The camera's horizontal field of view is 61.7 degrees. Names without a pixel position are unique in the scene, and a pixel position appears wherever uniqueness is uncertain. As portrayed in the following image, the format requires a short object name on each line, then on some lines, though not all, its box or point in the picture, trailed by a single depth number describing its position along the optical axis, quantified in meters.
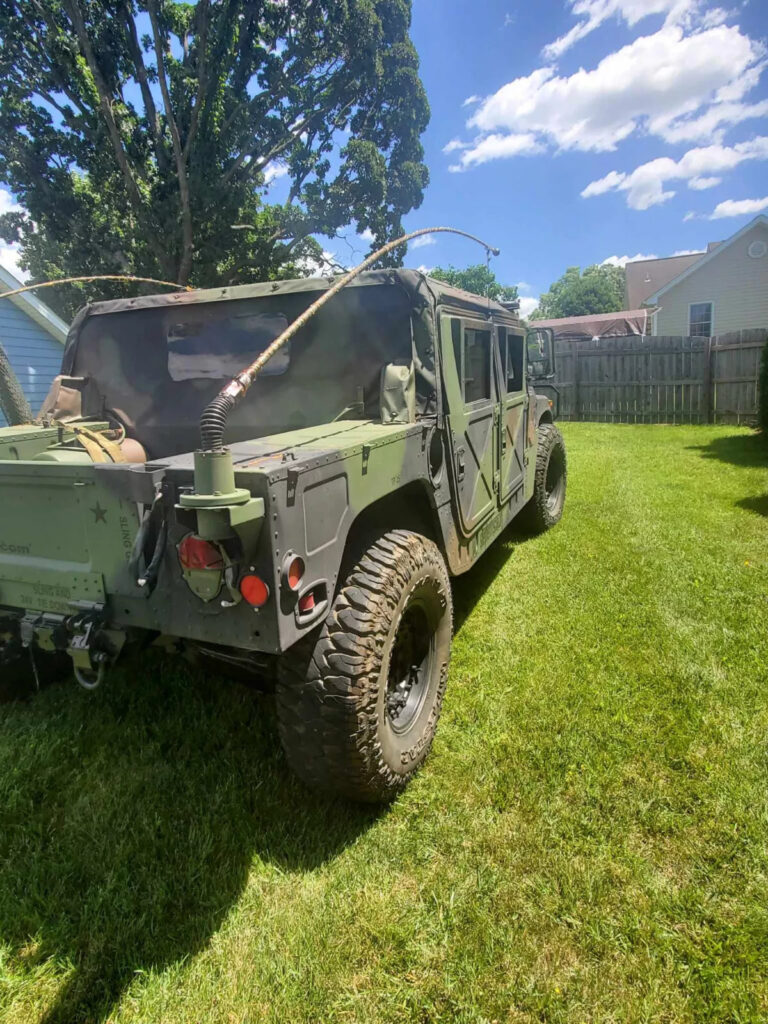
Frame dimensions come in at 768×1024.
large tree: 12.17
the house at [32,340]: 11.32
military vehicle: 1.90
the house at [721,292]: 19.56
